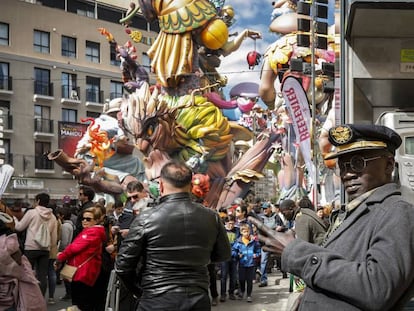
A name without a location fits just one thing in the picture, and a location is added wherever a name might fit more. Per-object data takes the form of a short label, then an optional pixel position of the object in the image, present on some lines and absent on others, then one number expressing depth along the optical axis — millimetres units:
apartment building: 39250
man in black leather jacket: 3859
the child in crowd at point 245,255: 10141
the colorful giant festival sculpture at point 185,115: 24062
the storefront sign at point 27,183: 37628
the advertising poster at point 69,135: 36594
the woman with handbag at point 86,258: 5750
